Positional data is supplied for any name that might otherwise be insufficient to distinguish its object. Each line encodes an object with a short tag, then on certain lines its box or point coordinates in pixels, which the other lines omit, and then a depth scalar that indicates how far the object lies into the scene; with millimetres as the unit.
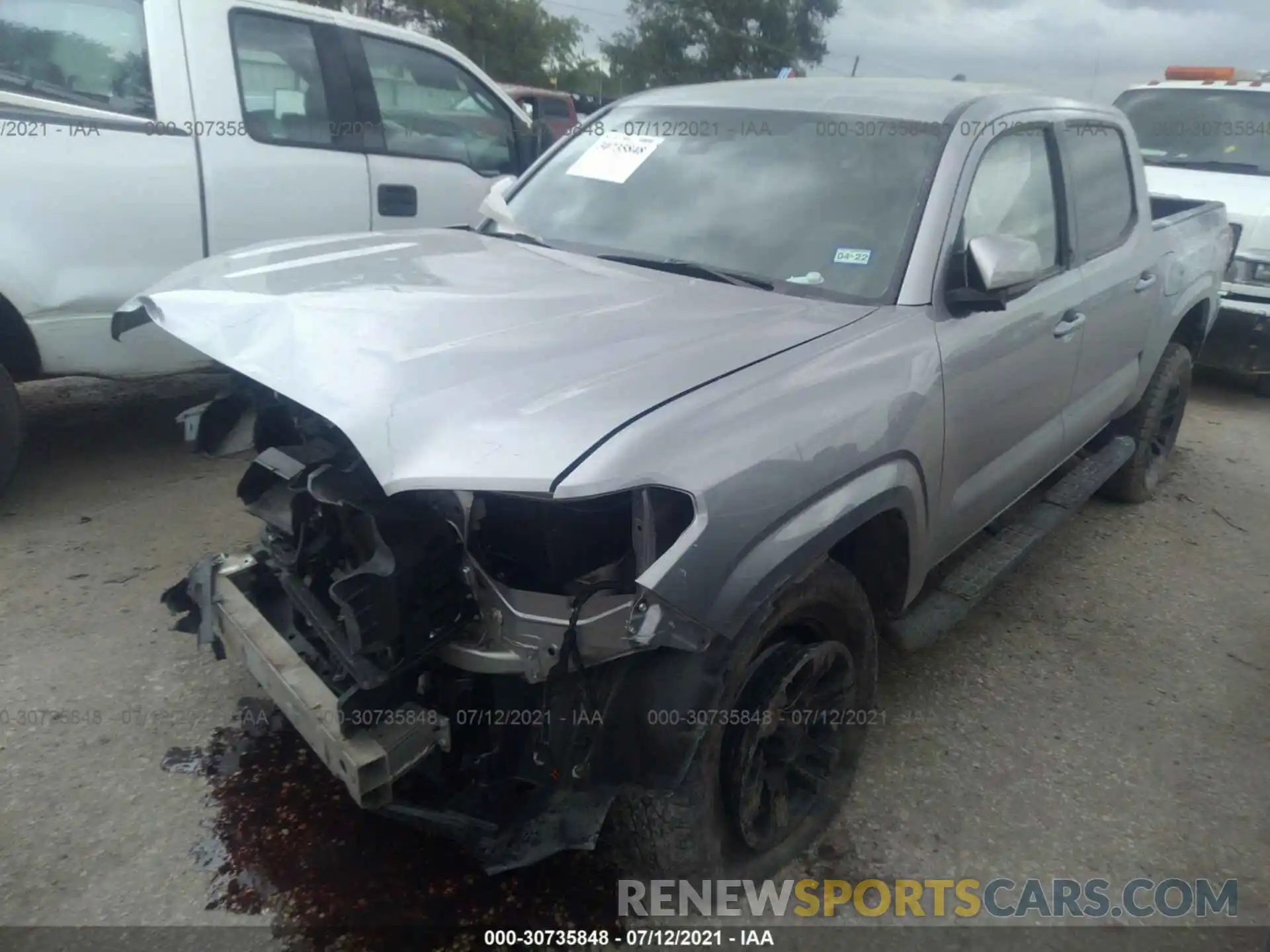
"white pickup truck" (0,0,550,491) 3686
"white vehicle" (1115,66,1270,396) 6477
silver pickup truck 1883
